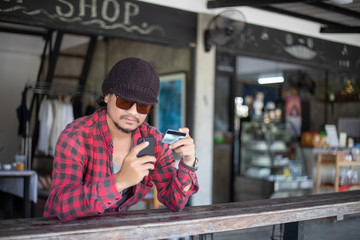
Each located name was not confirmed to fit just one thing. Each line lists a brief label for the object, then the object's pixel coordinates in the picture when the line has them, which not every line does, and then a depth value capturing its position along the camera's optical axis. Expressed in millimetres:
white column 5848
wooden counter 1780
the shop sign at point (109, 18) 4473
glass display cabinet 6855
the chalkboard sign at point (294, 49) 6367
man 1798
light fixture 12042
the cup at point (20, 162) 5352
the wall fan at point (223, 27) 5758
